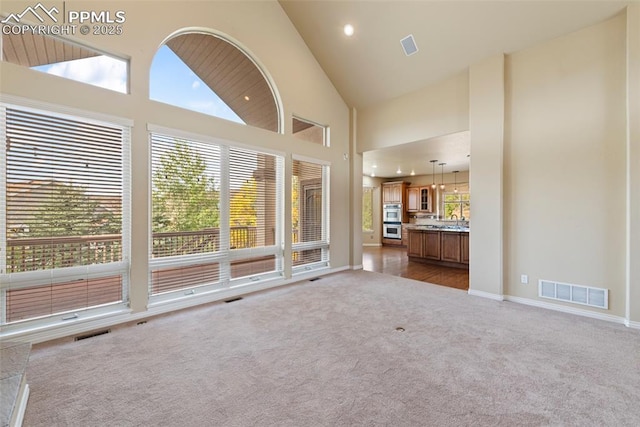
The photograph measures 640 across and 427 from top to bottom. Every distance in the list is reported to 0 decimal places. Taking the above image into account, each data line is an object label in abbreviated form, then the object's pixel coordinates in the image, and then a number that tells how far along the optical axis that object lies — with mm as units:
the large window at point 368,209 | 11219
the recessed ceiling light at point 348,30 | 4441
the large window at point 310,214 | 5043
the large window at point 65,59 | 2592
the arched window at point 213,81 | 3551
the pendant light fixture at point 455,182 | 9617
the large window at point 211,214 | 3475
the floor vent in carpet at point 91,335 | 2752
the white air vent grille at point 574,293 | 3298
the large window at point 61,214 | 2545
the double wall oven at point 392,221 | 10508
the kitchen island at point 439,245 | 6285
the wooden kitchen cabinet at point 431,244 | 6770
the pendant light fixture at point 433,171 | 7800
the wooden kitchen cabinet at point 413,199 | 10250
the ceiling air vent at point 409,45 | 4262
